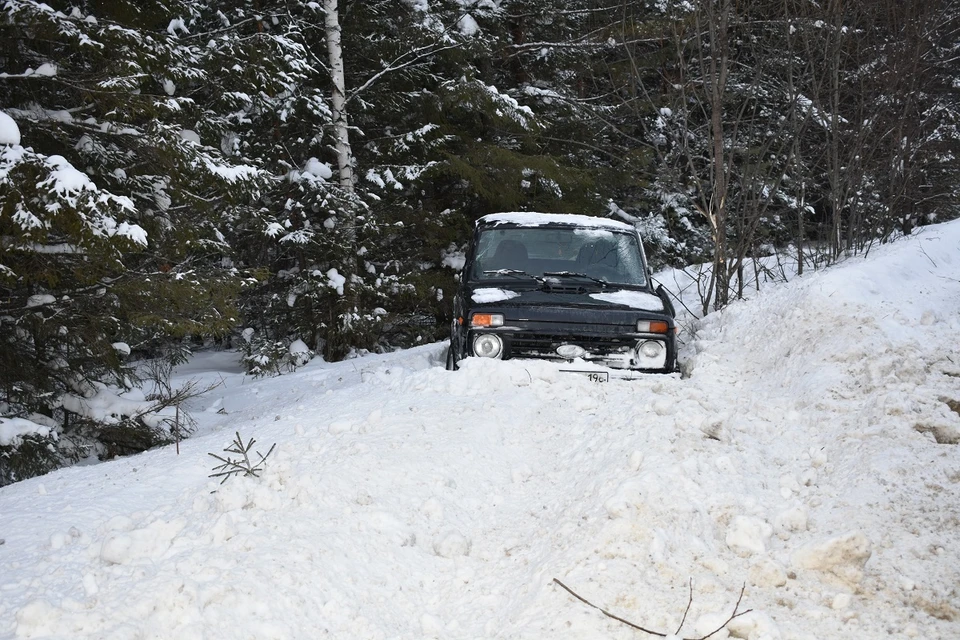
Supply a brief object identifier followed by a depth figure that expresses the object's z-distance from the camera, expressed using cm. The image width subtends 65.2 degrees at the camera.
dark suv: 641
